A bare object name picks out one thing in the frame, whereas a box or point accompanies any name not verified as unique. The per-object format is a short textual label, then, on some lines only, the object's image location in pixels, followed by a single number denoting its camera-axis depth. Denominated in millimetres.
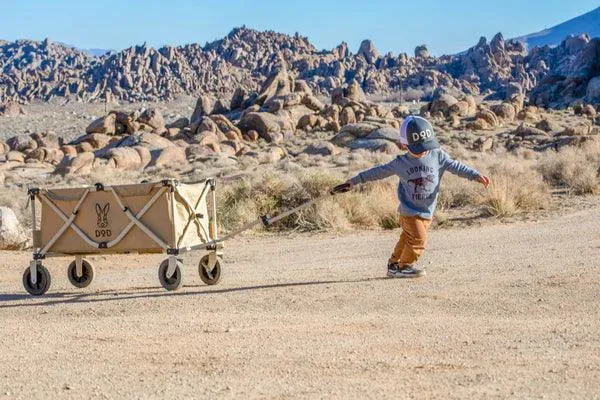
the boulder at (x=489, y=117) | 56725
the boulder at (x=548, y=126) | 49000
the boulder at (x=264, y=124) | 57625
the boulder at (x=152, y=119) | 64806
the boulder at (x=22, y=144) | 60188
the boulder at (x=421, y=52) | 189375
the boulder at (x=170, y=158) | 44438
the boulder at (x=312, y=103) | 68125
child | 8648
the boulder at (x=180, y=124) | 64812
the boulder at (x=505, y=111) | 60812
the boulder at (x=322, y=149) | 45156
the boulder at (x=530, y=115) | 59125
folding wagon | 8742
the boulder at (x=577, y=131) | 42469
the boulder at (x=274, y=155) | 44969
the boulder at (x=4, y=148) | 61072
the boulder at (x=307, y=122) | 61191
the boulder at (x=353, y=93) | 69938
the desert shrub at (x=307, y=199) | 16016
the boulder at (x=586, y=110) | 60156
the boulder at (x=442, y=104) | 65562
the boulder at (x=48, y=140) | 61106
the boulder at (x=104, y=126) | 62781
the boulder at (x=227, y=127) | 55969
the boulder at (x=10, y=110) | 131625
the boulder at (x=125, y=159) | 45094
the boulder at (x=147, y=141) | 50238
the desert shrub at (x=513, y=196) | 16078
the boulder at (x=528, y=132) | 44425
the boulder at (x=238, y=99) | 71750
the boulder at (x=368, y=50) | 187375
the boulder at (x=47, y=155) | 54094
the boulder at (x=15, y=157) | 53719
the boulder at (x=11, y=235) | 14695
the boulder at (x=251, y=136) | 56694
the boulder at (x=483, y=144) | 44081
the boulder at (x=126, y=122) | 63156
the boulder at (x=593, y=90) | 69812
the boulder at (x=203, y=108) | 70000
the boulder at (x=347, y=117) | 61344
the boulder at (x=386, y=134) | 46797
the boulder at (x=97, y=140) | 59109
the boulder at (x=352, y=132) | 50094
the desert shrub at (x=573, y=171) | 18797
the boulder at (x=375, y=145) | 43375
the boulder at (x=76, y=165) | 42219
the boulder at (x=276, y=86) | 70500
